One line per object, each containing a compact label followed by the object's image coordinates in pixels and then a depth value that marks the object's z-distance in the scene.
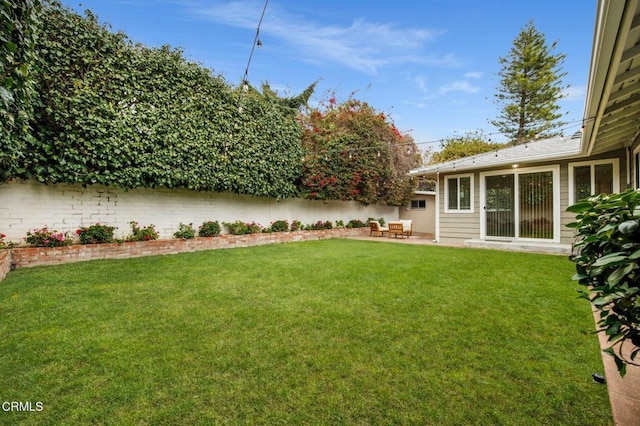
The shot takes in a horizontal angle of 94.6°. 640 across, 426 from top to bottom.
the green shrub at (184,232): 7.90
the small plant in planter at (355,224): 13.42
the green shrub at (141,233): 7.03
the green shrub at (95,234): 6.29
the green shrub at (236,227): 9.09
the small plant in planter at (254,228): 9.44
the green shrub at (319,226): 11.66
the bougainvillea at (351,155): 10.98
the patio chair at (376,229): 12.86
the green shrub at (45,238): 5.73
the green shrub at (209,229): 8.41
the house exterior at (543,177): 4.45
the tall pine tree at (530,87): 18.34
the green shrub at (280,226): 10.30
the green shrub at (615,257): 1.06
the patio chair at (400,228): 11.89
